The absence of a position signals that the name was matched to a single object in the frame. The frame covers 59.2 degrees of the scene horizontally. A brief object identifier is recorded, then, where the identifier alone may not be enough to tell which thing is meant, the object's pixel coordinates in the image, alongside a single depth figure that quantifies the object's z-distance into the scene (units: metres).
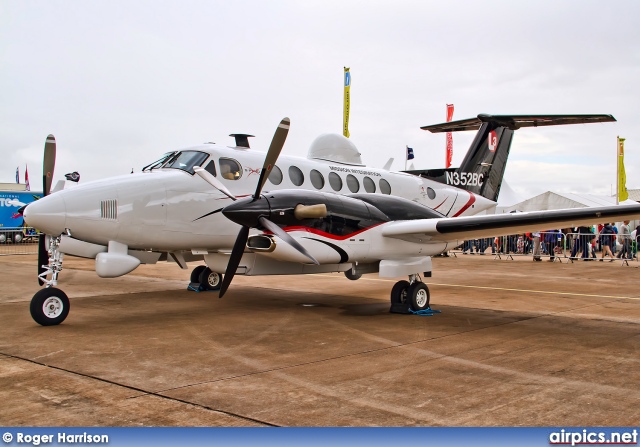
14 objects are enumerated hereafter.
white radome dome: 13.18
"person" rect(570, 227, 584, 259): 23.93
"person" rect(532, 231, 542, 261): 24.09
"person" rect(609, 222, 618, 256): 24.49
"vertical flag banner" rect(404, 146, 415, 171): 31.91
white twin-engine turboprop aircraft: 8.63
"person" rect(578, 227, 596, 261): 23.55
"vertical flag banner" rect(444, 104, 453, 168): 39.44
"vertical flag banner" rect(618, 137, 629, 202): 34.16
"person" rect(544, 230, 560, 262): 24.00
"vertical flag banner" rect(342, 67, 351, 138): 28.95
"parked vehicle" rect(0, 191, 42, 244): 38.22
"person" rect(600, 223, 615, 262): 23.03
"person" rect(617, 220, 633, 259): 22.51
